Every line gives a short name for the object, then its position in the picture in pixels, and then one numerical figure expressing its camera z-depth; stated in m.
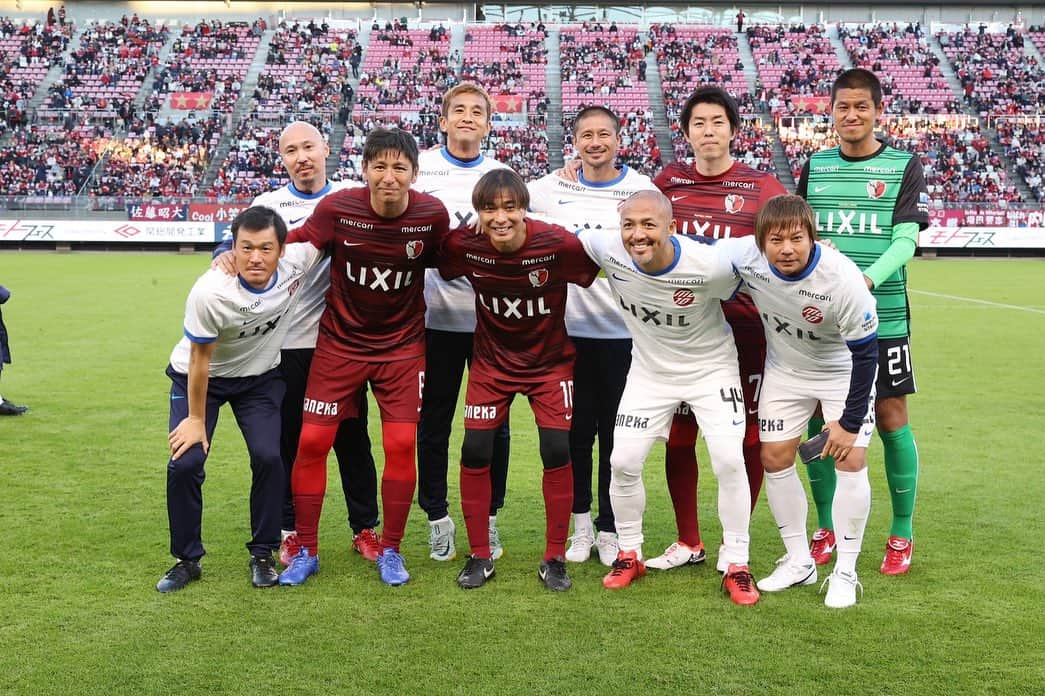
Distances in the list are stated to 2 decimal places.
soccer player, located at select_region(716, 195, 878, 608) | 4.11
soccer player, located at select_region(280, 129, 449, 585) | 4.58
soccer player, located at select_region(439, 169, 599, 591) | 4.52
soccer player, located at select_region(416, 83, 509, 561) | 4.96
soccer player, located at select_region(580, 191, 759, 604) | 4.35
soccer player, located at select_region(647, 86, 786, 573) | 4.64
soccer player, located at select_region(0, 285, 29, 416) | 8.35
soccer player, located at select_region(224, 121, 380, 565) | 4.95
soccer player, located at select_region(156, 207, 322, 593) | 4.41
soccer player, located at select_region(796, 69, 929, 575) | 4.64
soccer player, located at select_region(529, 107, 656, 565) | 4.94
